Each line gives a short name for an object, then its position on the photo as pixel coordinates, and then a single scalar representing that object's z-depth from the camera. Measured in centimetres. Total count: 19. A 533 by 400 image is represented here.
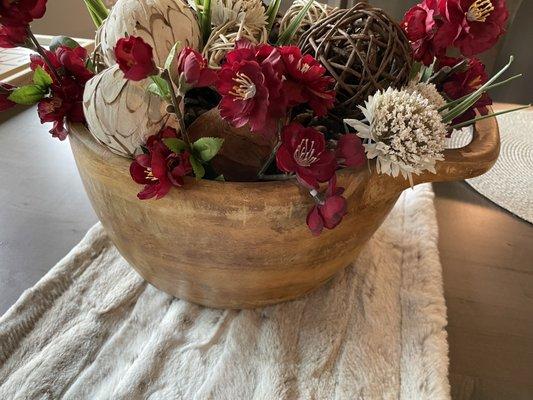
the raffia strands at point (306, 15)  38
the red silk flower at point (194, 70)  25
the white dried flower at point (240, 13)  36
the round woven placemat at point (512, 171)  51
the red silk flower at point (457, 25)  35
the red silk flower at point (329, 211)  28
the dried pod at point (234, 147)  31
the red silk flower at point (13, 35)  30
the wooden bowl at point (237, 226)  29
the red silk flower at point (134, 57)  23
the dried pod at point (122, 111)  28
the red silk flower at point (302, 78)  25
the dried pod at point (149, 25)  31
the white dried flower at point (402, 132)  28
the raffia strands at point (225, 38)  33
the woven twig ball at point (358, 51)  31
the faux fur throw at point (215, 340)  33
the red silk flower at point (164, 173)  27
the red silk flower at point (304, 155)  27
